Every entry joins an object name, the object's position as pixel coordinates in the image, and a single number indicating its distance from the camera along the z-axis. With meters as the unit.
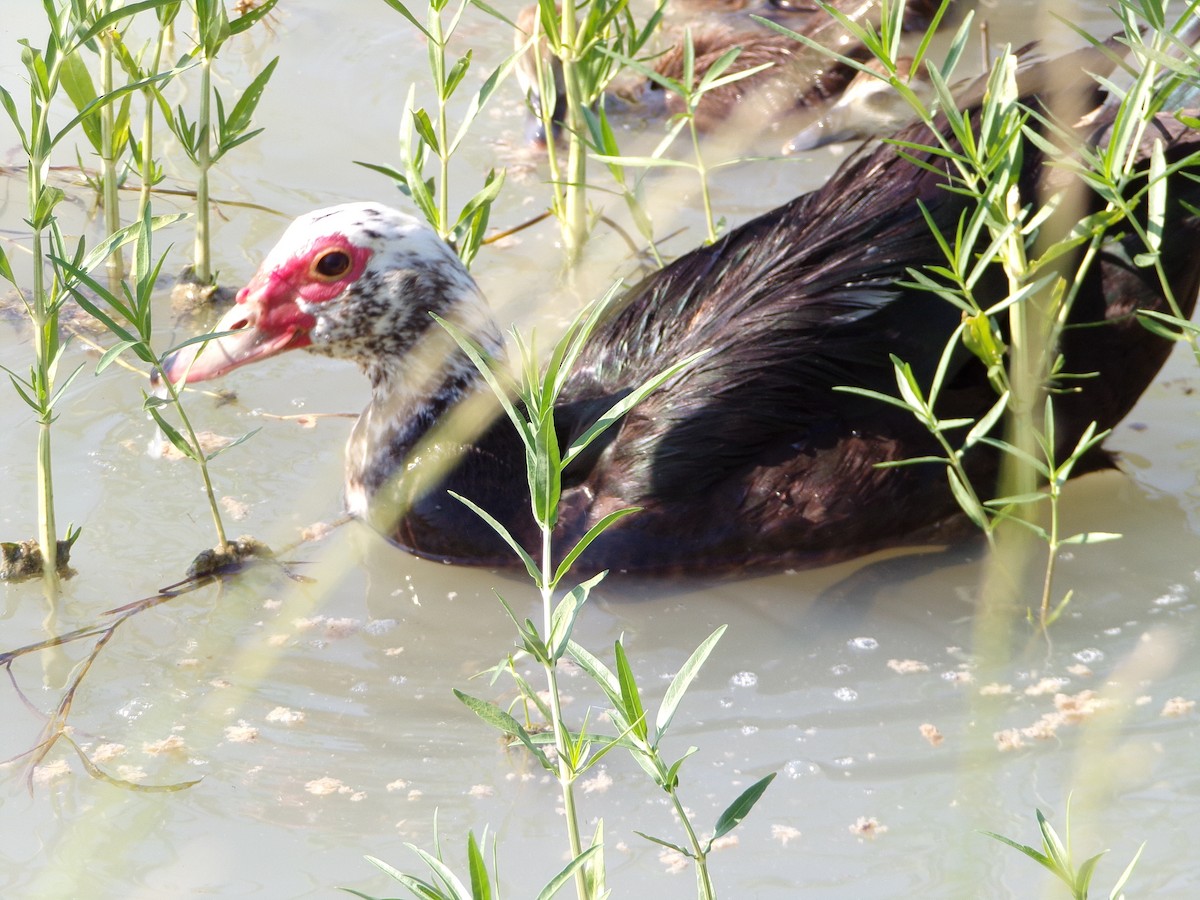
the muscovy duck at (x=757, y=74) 11.52
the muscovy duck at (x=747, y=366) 7.13
